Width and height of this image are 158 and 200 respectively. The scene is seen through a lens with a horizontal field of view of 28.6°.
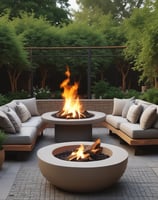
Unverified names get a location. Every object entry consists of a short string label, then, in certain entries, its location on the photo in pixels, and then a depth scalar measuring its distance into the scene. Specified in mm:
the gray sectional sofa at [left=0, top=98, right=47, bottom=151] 4941
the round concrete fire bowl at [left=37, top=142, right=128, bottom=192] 3404
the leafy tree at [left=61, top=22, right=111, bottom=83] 9773
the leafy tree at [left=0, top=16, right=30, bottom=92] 7695
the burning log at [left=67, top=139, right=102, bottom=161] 3803
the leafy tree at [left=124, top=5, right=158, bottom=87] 6579
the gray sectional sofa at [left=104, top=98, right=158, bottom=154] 5219
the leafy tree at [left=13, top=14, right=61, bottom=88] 9345
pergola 8487
